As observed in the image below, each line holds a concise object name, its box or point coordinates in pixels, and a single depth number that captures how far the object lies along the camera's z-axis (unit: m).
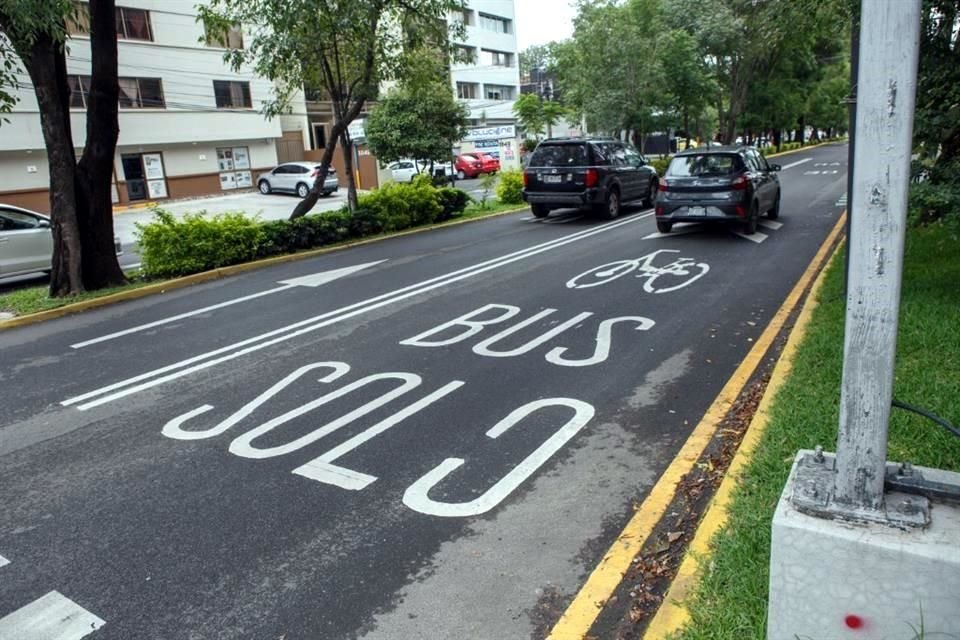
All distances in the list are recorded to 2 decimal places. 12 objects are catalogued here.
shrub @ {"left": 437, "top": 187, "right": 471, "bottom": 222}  18.72
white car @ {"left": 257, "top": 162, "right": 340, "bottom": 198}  33.69
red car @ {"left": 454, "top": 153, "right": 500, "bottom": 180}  41.47
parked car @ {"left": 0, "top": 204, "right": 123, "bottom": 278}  12.33
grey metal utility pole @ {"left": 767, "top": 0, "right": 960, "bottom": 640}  2.23
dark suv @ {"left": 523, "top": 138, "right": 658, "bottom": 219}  16.83
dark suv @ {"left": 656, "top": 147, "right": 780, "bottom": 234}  12.90
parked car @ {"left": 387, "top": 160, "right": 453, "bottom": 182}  31.78
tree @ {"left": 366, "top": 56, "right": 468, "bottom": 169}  28.23
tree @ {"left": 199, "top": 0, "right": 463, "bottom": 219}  13.33
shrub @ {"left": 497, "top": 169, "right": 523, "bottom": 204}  21.83
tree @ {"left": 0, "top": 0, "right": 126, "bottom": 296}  10.09
